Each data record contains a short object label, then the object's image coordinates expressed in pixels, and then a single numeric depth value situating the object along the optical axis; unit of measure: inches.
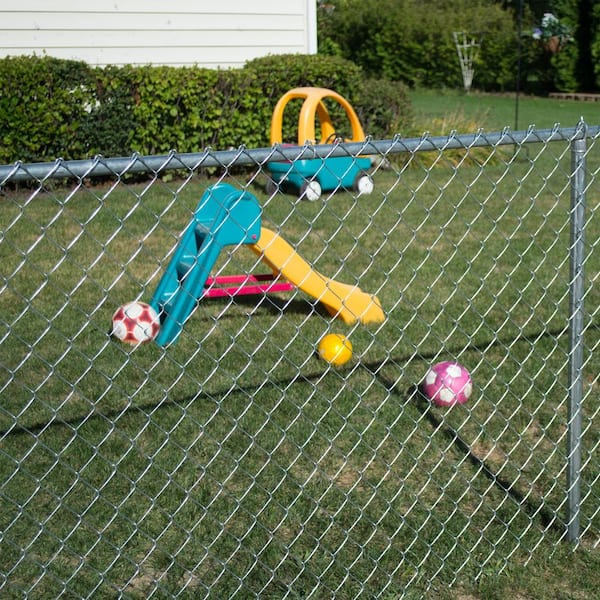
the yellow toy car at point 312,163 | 346.6
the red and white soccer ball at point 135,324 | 199.6
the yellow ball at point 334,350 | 187.2
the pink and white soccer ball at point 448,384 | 167.9
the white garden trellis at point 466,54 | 908.0
